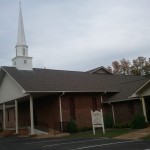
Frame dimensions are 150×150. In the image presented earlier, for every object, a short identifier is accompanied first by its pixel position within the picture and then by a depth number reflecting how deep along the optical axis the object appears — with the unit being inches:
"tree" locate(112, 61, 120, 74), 2471.7
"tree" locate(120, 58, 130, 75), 2425.7
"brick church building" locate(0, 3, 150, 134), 1098.1
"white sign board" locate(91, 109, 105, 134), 960.8
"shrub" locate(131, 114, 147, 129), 925.2
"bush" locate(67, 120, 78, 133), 1048.2
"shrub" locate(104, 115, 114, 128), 1167.0
